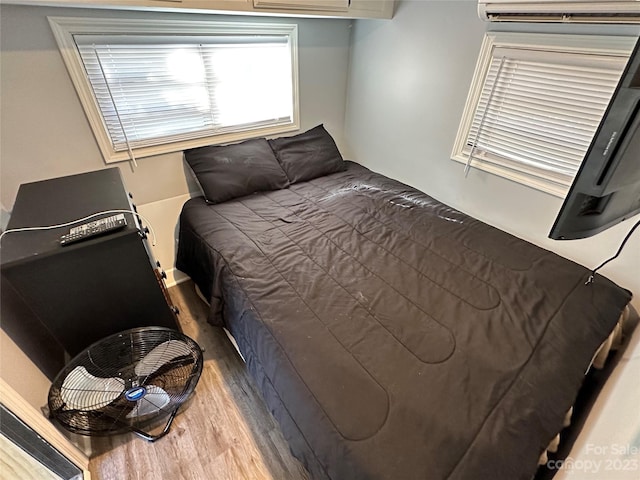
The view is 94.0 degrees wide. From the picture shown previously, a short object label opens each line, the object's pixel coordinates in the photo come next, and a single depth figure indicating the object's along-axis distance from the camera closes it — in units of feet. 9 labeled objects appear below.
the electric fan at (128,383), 3.80
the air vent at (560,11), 3.49
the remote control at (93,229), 3.84
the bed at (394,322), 2.78
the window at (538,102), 4.42
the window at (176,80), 5.21
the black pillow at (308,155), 7.34
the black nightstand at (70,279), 3.75
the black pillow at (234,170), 6.38
